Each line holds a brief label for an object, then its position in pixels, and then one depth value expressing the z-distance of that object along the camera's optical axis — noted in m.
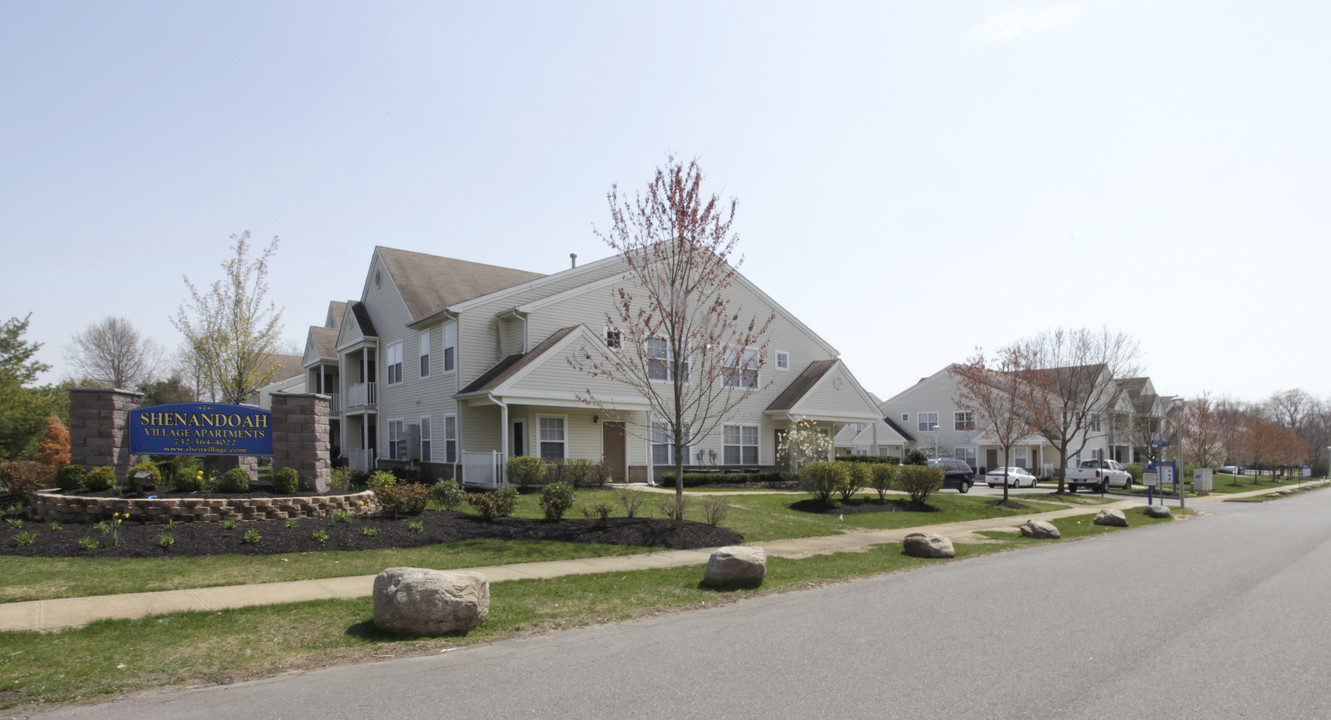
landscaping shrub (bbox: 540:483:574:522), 15.59
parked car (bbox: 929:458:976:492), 34.97
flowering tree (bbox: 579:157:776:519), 15.39
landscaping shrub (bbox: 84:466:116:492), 14.16
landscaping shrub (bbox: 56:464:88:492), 14.15
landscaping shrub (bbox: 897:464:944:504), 22.61
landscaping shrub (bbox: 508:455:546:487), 22.14
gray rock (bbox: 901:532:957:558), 14.46
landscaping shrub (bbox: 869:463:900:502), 22.30
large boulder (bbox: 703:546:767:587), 10.64
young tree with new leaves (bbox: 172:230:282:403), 26.69
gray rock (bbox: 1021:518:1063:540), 18.52
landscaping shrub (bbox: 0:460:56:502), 14.85
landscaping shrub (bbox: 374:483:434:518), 14.48
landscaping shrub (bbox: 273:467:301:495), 14.93
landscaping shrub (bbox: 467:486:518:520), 15.03
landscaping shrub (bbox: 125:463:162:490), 14.52
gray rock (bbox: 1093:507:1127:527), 22.19
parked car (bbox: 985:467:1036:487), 40.06
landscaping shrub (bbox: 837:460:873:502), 21.47
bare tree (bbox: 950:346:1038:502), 30.69
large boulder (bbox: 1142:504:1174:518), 25.67
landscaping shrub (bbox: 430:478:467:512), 16.48
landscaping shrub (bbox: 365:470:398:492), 15.42
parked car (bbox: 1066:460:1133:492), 39.91
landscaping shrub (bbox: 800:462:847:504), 20.84
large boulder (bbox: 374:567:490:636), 7.77
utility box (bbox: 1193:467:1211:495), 42.47
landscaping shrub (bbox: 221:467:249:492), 15.02
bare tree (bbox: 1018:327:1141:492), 33.59
